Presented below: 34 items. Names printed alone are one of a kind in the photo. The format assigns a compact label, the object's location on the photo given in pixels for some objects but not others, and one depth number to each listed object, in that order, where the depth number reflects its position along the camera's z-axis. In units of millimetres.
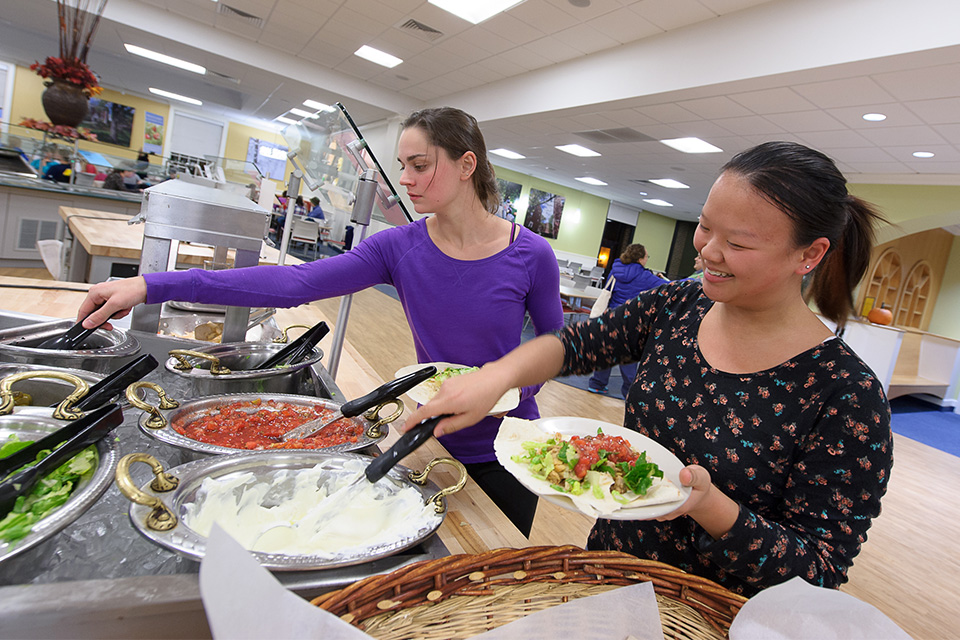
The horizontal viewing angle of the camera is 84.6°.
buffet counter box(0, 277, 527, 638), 522
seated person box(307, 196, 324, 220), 11340
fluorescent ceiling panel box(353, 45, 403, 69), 7707
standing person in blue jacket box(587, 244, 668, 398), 5766
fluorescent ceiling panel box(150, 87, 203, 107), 14898
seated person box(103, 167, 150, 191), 6312
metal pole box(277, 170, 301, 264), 2566
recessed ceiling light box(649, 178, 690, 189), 10805
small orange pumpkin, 8344
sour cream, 707
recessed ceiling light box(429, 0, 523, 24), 5293
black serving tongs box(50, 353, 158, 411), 890
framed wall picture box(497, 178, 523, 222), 14500
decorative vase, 4035
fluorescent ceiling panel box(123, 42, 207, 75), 9756
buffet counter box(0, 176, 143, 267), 5031
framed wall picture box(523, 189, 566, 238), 15344
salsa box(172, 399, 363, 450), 940
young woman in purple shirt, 1387
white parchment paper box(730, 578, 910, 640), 634
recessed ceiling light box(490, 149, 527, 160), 11404
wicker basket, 583
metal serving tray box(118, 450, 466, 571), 618
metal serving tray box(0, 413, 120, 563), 575
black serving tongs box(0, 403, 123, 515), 636
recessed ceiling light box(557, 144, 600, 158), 9488
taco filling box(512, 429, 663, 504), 825
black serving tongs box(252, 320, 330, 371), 1322
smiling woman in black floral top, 777
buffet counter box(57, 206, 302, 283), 3229
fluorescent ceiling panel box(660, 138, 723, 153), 7288
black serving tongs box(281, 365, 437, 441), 933
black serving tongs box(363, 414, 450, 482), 774
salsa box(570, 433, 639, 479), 899
